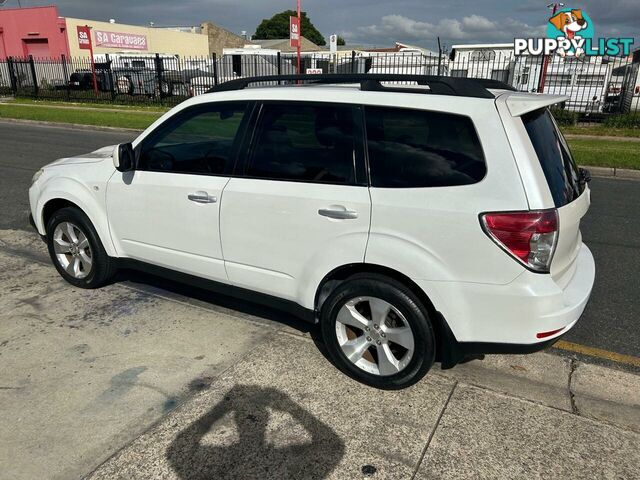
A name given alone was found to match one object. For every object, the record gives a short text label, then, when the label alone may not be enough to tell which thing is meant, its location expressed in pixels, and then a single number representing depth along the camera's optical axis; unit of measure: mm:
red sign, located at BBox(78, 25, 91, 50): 26828
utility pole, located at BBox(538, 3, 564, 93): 16444
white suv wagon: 2641
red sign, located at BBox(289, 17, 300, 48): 19750
